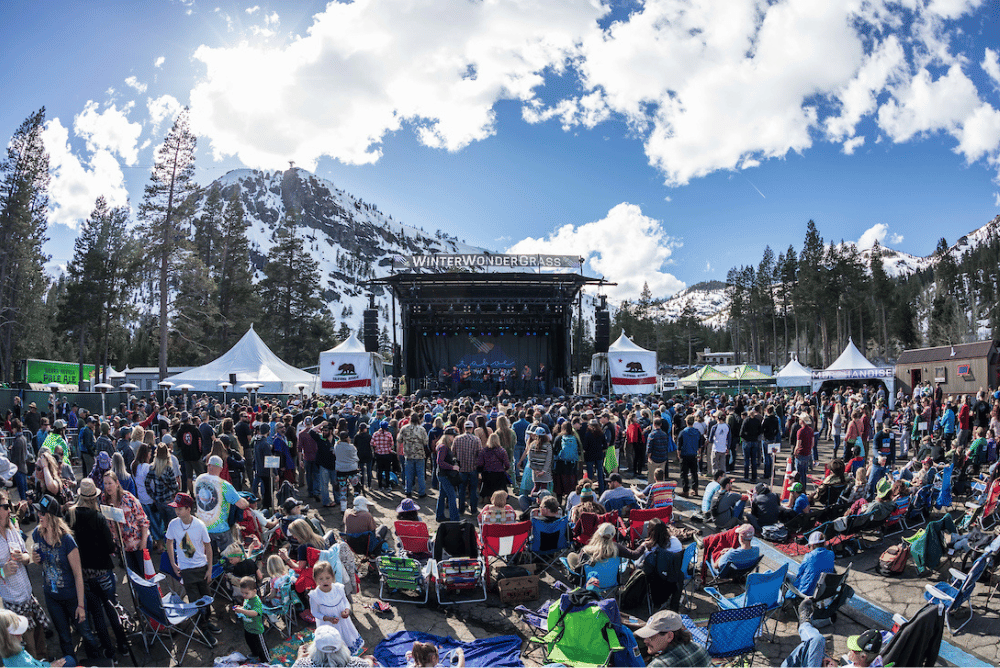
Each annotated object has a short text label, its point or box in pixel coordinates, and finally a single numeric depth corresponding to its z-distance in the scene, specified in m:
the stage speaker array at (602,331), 25.09
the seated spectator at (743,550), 5.19
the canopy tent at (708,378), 24.25
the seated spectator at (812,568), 4.79
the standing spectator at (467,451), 7.75
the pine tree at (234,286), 37.93
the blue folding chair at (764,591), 4.48
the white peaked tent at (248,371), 20.27
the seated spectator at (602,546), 4.77
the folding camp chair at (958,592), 4.54
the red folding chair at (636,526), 6.15
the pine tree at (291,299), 40.84
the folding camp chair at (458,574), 5.30
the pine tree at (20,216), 25.31
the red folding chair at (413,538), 5.79
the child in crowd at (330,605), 3.83
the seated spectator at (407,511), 6.21
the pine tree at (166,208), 27.28
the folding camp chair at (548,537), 5.98
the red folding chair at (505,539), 5.57
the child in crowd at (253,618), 4.19
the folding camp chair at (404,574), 5.36
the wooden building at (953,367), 22.03
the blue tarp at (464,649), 4.22
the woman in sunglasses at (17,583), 3.74
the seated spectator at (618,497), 6.64
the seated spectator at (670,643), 3.20
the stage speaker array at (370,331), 24.19
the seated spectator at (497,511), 5.94
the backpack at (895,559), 5.93
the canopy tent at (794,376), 23.05
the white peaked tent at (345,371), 23.33
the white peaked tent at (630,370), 23.73
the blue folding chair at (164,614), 4.13
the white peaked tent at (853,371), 20.75
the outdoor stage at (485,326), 24.44
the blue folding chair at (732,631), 3.93
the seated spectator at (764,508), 6.95
